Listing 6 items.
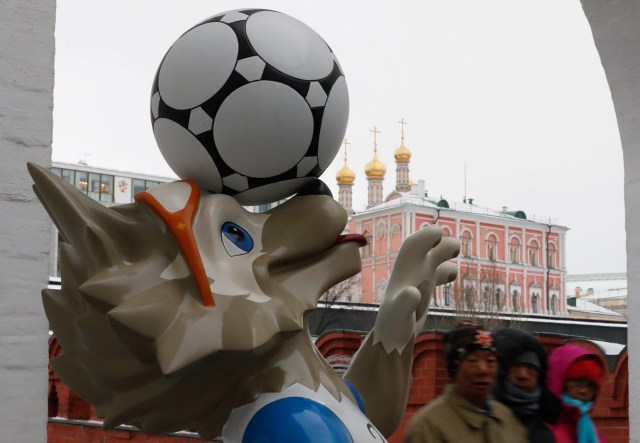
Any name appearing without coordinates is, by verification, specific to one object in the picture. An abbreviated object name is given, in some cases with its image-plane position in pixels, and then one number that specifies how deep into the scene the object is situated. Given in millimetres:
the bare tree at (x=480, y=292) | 36219
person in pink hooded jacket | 3045
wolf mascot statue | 2449
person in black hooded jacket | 2953
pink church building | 55031
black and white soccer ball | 2668
